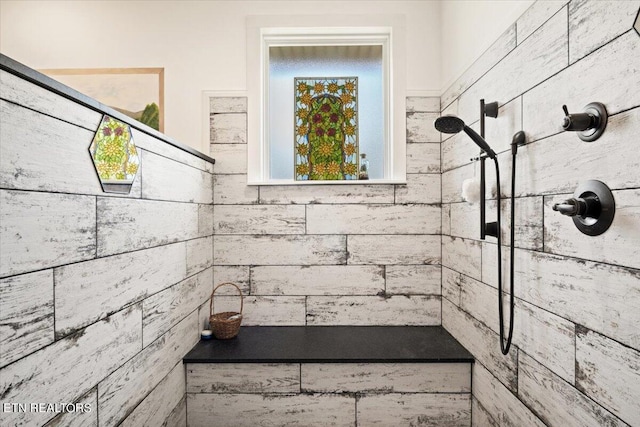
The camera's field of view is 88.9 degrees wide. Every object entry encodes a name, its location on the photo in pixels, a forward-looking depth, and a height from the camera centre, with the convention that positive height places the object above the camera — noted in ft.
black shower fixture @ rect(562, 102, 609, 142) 2.94 +0.85
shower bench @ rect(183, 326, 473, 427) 5.60 -3.06
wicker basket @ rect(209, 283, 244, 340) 6.24 -2.15
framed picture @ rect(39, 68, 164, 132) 7.15 +2.78
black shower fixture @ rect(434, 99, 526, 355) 4.06 +0.43
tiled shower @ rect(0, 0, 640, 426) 2.69 -0.48
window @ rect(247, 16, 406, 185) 7.41 +3.04
